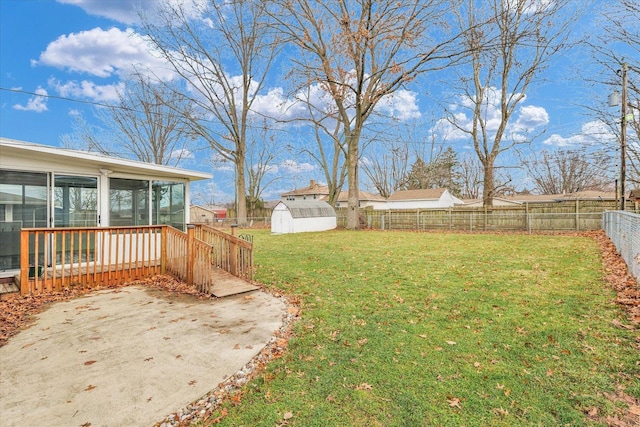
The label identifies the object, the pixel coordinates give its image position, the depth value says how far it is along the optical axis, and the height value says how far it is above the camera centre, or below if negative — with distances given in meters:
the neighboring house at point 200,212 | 42.65 -0.09
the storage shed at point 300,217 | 19.39 -0.37
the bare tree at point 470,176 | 41.09 +5.05
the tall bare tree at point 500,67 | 16.33 +9.19
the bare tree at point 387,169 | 40.34 +5.95
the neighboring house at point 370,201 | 40.09 +1.52
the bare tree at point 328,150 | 23.44 +5.79
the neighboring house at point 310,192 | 48.08 +3.19
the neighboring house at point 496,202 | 33.44 +1.13
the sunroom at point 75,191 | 5.95 +0.47
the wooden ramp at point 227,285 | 5.39 -1.43
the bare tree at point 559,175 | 34.91 +4.64
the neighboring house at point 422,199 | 32.53 +1.42
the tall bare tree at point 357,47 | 15.43 +9.18
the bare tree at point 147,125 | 26.39 +8.45
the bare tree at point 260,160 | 37.78 +6.60
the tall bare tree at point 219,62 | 22.39 +12.38
